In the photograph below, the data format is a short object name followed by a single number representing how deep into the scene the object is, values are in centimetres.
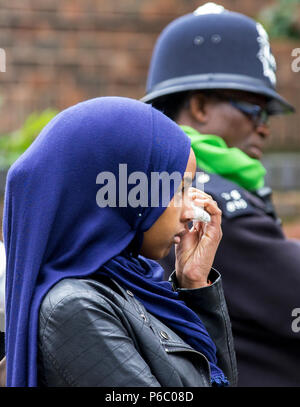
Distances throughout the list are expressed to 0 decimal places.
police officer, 452
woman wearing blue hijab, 393
